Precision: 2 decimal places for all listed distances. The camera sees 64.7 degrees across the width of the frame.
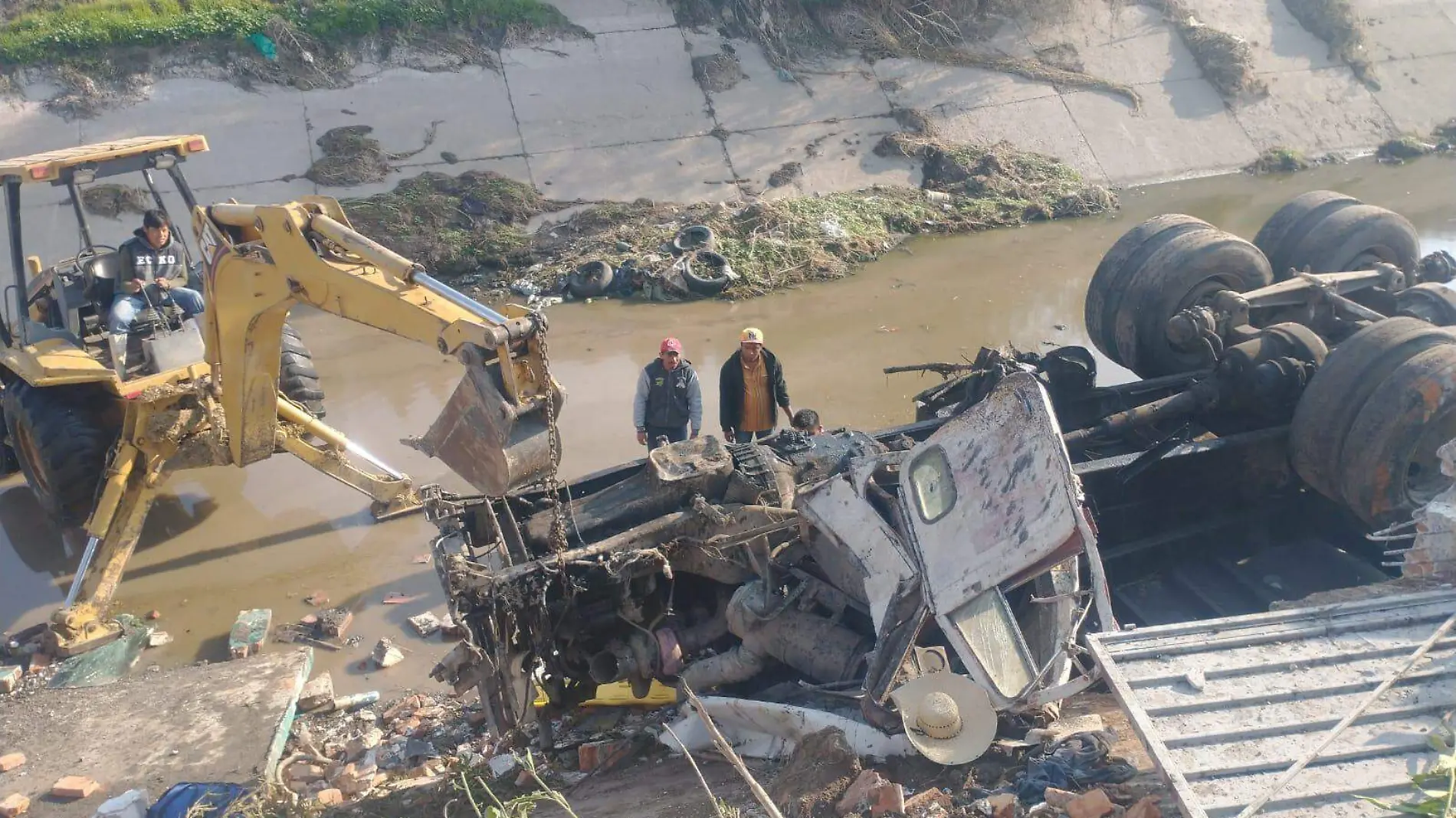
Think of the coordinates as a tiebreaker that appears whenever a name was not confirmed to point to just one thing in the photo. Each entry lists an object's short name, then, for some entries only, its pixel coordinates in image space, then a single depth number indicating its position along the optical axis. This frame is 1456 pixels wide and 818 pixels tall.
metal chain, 5.33
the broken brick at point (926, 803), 4.63
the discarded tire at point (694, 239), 13.33
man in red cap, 7.84
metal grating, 3.99
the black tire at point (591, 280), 12.70
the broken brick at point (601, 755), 6.04
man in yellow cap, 8.00
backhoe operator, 8.09
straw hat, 4.68
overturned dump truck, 4.89
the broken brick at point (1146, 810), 4.18
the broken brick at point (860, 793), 4.69
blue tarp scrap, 5.59
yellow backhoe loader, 5.45
